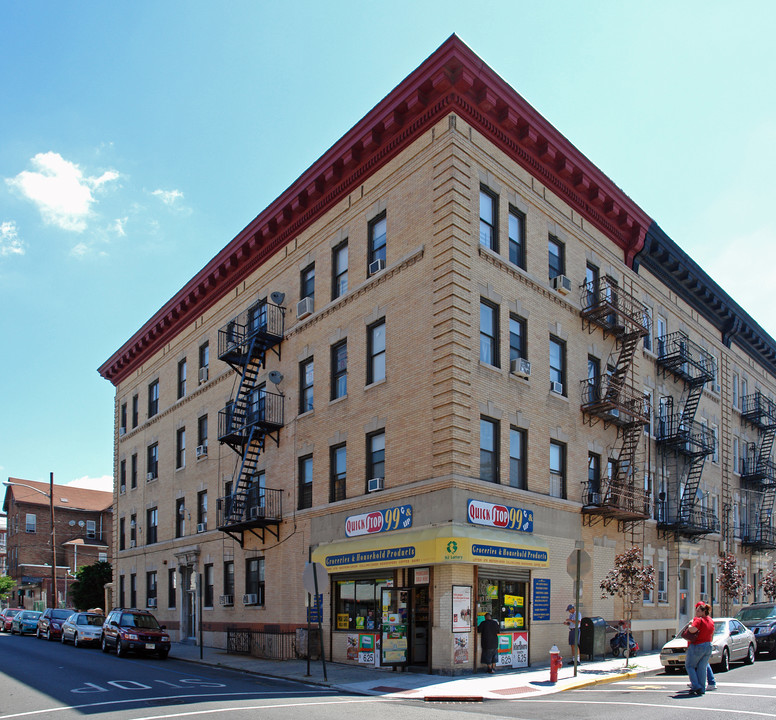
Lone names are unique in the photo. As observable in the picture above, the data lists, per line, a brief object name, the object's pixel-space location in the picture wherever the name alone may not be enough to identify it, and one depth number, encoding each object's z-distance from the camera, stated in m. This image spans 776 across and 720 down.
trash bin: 22.52
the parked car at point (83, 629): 30.81
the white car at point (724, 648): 20.22
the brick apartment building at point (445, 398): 20.59
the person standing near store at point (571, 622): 20.22
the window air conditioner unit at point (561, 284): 24.61
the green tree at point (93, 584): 49.50
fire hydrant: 17.94
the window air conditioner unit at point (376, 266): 23.17
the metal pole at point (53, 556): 46.40
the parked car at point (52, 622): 36.66
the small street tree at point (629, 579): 21.53
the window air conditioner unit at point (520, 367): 22.22
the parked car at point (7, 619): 46.84
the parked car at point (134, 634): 25.78
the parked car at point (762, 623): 25.27
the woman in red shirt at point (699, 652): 15.73
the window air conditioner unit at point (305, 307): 26.50
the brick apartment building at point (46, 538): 79.00
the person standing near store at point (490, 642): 19.23
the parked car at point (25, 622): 42.56
